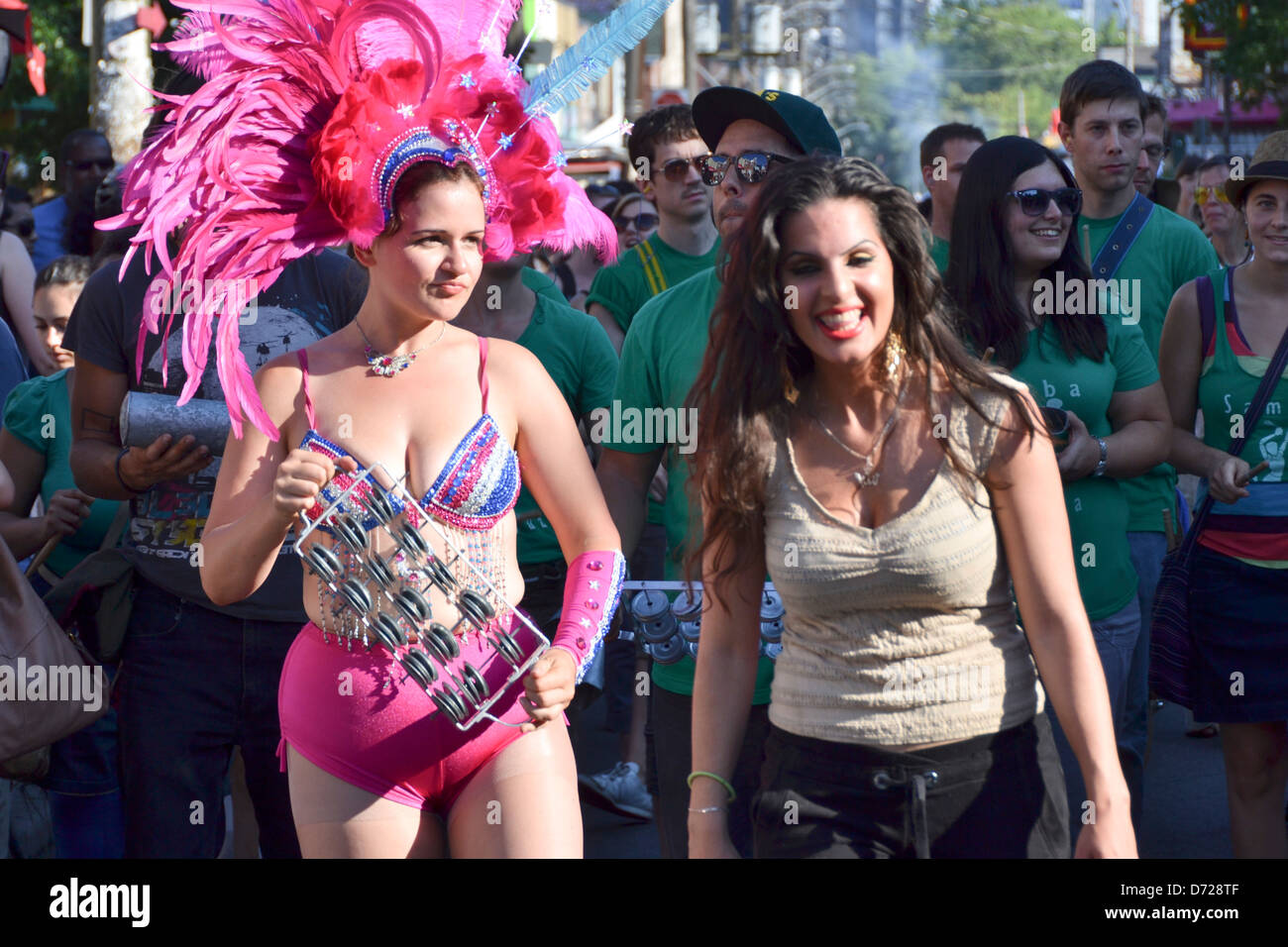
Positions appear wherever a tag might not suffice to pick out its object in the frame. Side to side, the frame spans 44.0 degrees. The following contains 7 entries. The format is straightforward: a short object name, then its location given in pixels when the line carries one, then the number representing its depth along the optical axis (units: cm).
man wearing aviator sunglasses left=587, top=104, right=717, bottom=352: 571
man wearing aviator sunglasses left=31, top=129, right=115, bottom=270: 807
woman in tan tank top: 275
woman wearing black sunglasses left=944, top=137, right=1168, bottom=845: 419
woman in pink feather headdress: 281
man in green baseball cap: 371
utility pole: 1022
